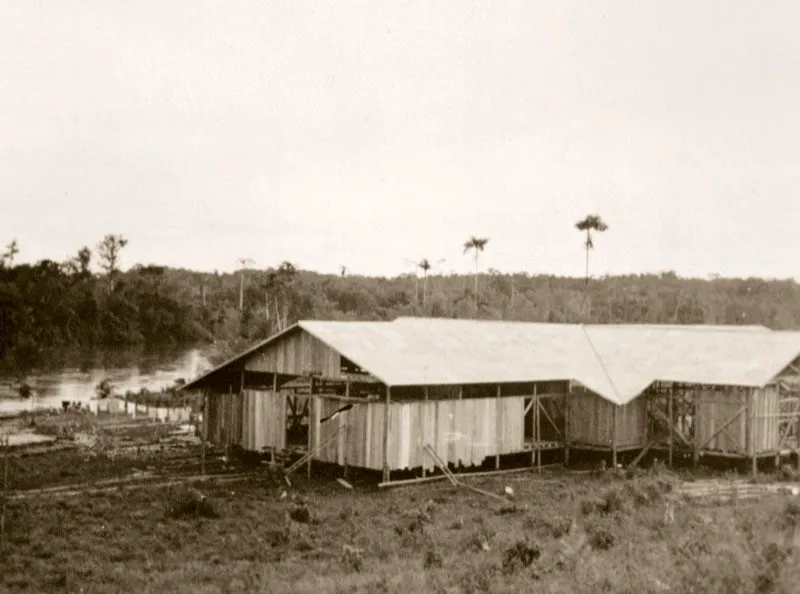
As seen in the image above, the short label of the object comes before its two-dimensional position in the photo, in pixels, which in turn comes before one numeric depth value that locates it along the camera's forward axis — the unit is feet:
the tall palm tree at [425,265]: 285.43
